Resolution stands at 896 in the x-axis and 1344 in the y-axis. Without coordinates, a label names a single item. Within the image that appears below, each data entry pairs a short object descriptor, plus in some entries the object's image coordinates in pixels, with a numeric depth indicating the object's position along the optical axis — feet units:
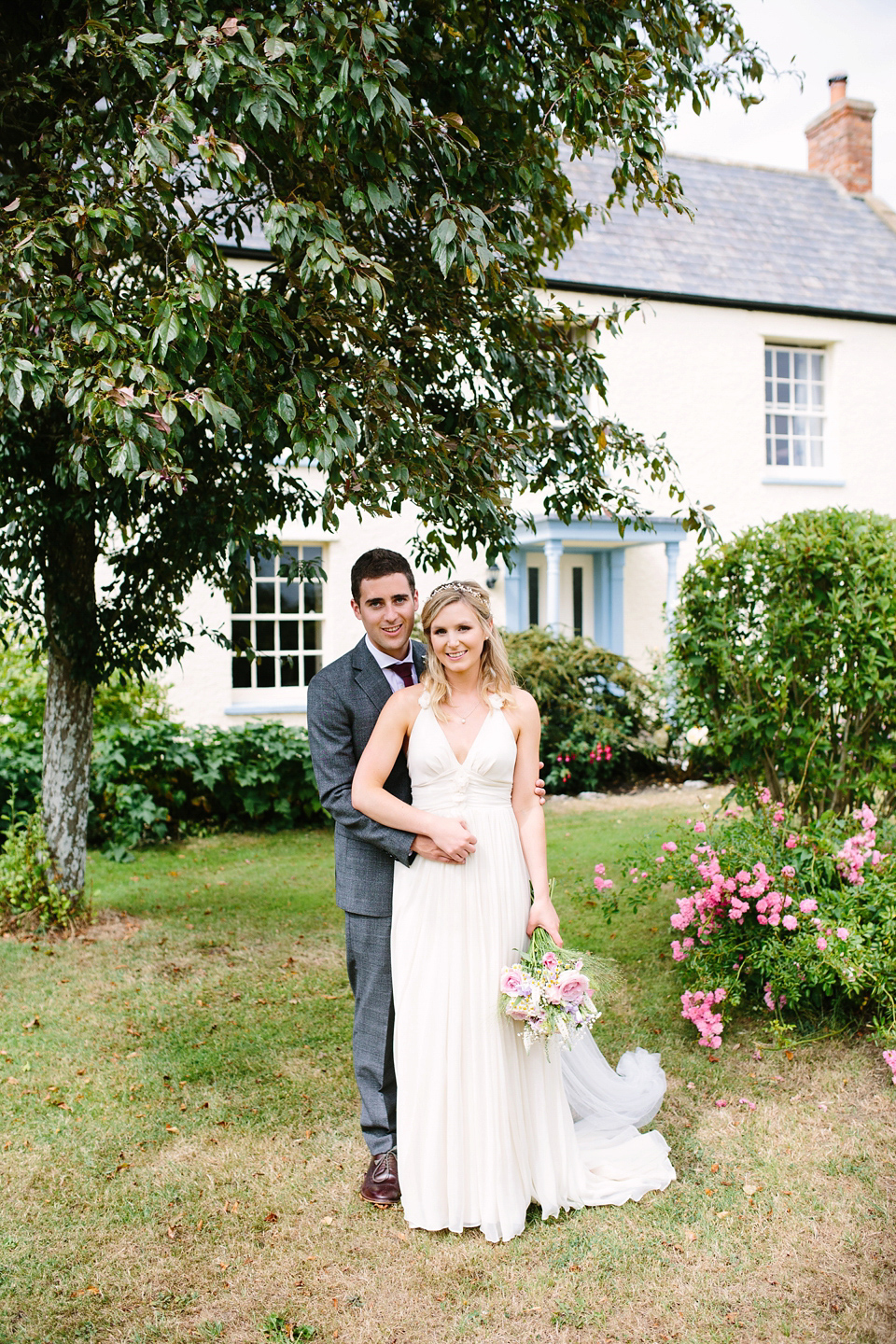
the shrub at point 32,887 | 20.76
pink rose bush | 14.49
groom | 11.64
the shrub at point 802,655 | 17.44
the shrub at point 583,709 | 37.01
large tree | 11.25
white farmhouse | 40.11
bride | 10.91
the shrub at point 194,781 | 28.43
